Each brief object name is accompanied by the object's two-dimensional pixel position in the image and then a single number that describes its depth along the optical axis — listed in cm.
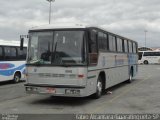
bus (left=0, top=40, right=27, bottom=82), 1975
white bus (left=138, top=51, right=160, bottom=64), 6581
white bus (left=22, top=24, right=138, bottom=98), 1161
